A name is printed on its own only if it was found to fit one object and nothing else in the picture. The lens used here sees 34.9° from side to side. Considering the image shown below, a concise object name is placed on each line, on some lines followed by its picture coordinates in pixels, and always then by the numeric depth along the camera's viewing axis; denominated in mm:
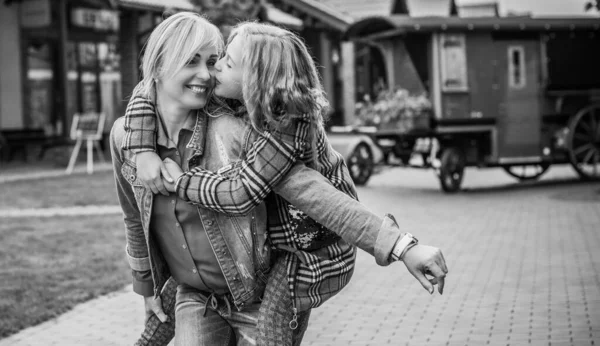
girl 2752
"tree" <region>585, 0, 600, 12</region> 11625
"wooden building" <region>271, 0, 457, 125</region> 29141
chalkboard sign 17594
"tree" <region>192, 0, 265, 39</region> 14891
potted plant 14250
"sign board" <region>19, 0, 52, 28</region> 20953
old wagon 14703
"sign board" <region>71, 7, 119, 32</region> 22234
